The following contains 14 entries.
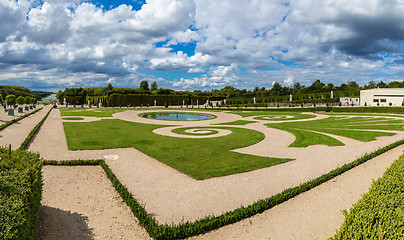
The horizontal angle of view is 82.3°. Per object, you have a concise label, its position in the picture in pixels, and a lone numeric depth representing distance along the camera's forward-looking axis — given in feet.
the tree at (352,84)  342.03
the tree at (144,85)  339.98
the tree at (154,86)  380.33
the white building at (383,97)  162.86
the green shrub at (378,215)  11.50
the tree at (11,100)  127.08
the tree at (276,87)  307.89
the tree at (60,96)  266.90
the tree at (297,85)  368.03
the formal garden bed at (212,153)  16.06
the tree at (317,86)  288.24
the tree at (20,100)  166.48
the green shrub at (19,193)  11.99
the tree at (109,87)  330.67
